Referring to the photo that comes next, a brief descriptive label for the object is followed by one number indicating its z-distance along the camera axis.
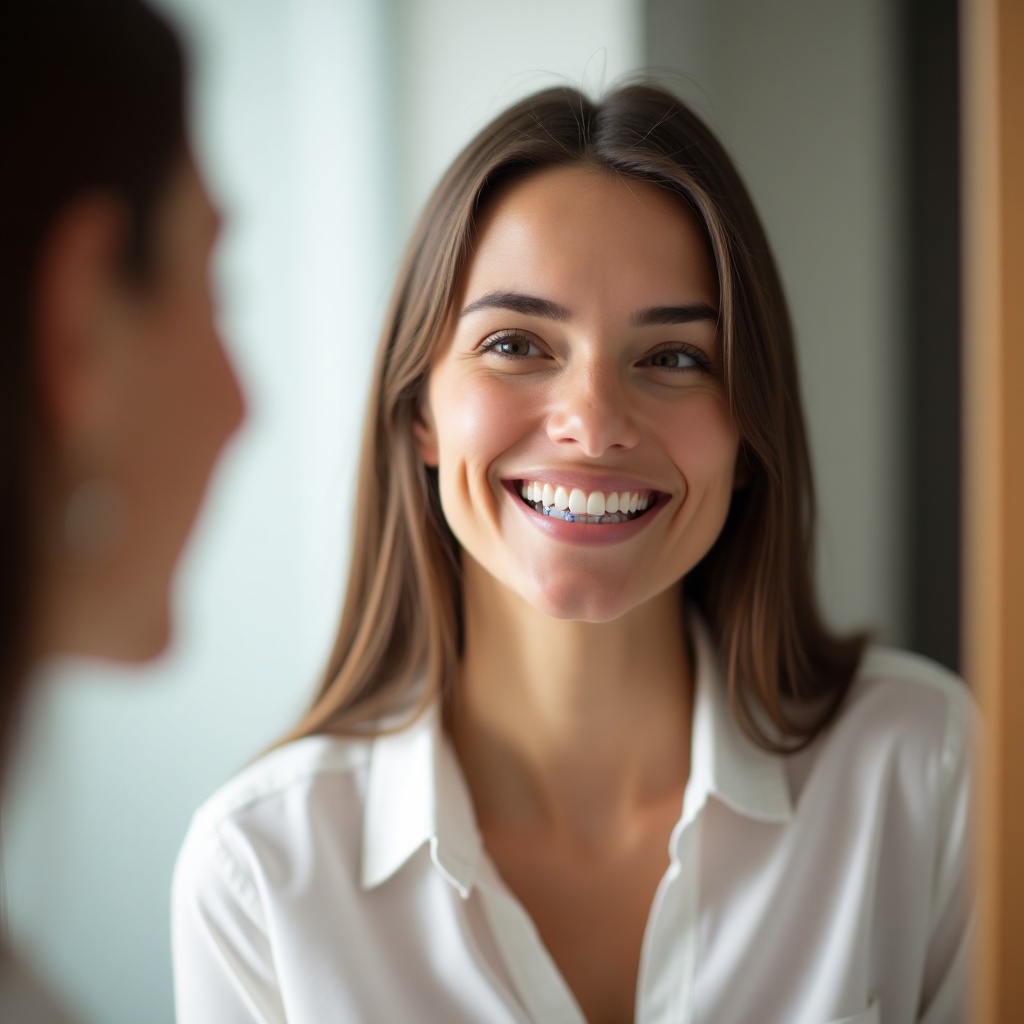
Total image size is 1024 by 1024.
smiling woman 0.96
